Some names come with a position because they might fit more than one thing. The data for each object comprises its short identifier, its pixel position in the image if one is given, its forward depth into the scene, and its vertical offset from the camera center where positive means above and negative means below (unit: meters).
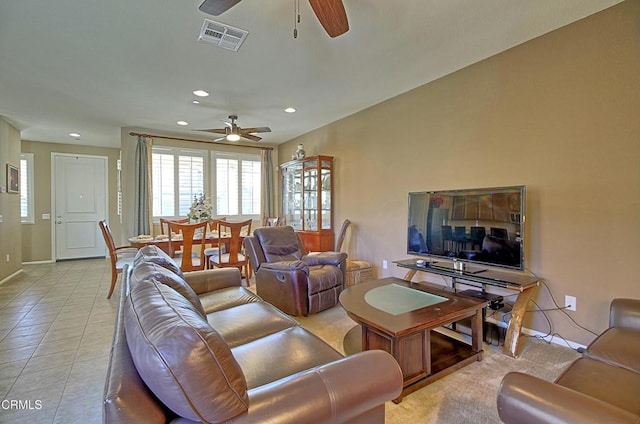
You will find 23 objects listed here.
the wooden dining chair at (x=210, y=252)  4.53 -0.66
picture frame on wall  4.97 +0.48
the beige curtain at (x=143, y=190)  5.40 +0.32
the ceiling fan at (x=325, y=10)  1.68 +1.13
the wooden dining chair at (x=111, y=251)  4.00 -0.58
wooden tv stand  2.45 -0.61
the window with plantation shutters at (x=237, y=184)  6.39 +0.52
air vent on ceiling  2.45 +1.46
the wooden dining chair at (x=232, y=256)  4.21 -0.68
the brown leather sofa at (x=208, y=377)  0.87 -0.56
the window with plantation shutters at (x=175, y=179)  5.74 +0.56
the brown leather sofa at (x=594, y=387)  1.02 -0.72
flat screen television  2.61 -0.15
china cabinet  5.26 +0.14
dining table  4.11 -0.45
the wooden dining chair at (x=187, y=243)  3.85 -0.46
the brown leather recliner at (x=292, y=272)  3.22 -0.70
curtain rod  5.47 +1.34
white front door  6.62 +0.08
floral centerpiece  4.67 -0.04
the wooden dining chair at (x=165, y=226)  5.31 -0.35
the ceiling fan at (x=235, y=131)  4.48 +1.15
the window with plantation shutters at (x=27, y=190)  6.24 +0.36
